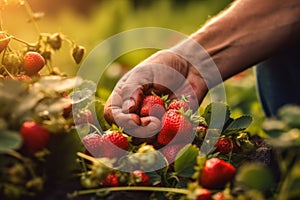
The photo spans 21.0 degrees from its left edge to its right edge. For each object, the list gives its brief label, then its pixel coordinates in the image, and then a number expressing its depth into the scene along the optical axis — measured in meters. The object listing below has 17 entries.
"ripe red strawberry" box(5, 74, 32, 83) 0.84
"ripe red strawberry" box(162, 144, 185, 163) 0.84
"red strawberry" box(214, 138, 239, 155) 0.87
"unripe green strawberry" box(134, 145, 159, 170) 0.76
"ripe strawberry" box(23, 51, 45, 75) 0.87
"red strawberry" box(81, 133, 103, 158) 0.81
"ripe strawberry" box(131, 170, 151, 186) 0.76
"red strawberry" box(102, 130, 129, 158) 0.81
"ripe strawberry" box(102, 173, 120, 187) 0.76
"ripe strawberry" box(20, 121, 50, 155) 0.69
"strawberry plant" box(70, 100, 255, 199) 0.74
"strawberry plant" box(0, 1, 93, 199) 0.68
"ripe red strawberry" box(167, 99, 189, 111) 0.89
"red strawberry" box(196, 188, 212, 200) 0.71
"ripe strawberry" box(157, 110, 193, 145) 0.85
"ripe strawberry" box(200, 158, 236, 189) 0.73
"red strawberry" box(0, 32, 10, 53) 0.85
